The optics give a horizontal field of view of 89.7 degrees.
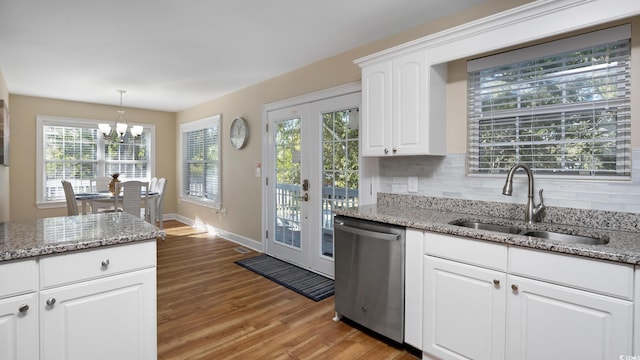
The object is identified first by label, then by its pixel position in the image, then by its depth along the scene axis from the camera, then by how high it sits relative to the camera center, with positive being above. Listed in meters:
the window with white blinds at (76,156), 5.57 +0.35
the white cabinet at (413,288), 2.02 -0.72
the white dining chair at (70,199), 4.25 -0.32
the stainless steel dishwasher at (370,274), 2.12 -0.70
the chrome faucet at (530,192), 1.96 -0.10
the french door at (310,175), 3.32 +0.01
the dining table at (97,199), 4.33 -0.33
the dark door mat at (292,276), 3.12 -1.10
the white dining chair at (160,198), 5.32 -0.38
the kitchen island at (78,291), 1.29 -0.51
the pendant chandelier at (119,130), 4.86 +0.72
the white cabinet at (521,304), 1.36 -0.63
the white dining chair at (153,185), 5.86 -0.18
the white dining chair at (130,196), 4.34 -0.29
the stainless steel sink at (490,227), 1.99 -0.33
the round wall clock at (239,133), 4.75 +0.65
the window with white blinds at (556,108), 1.83 +0.44
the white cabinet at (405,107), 2.34 +0.53
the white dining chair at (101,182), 5.64 -0.13
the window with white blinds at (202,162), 5.66 +0.26
